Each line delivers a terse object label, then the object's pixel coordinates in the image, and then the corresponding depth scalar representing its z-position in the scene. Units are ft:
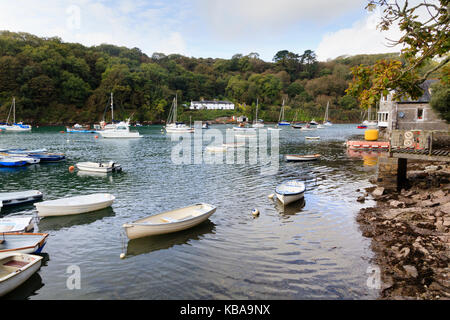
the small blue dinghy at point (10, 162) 113.33
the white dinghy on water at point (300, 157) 126.93
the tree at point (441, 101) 95.45
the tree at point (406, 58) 37.24
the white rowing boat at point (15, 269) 32.91
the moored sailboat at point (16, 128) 334.85
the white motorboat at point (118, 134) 255.50
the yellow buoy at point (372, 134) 174.63
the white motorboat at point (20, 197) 64.64
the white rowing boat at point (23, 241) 40.88
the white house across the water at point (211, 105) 573.74
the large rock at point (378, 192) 67.39
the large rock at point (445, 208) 47.00
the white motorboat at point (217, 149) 160.86
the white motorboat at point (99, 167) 103.45
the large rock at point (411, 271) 33.14
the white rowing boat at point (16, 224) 46.14
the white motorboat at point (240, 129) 329.93
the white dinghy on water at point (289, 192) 64.44
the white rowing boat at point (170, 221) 47.39
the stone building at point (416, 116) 134.41
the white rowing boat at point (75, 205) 58.80
